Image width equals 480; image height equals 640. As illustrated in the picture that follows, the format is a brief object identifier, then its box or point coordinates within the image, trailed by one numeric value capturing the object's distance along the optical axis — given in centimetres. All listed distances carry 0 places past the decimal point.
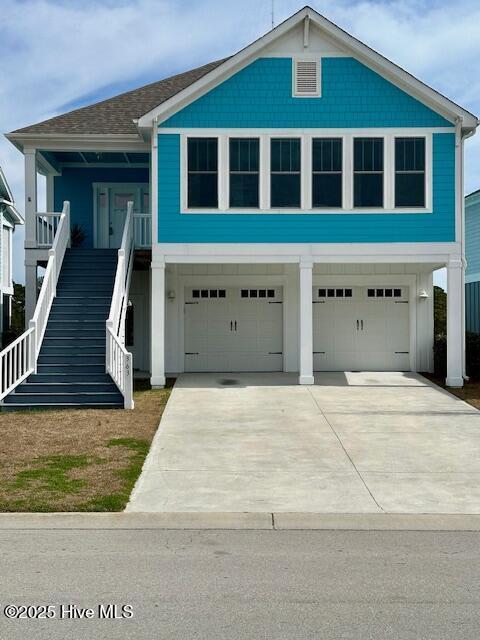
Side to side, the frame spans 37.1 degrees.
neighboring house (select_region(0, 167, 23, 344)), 2245
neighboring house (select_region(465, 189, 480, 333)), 2406
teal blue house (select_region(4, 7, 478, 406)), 1691
